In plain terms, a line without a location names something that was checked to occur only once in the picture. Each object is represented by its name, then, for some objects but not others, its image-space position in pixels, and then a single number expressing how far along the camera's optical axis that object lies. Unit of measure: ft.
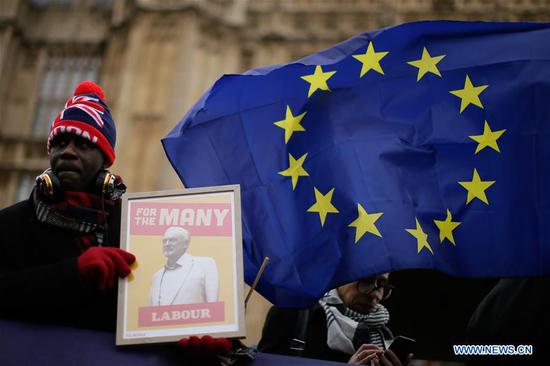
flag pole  6.81
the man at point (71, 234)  6.73
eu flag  9.37
